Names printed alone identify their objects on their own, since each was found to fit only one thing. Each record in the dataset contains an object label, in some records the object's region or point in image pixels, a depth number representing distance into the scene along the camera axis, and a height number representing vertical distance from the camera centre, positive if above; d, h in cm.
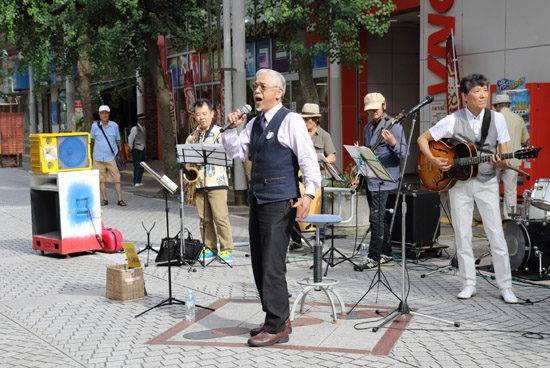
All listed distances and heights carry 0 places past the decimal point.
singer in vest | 554 -40
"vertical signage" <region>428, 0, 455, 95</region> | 1458 +189
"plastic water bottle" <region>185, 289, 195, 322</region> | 627 -146
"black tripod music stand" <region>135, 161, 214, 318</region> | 685 -51
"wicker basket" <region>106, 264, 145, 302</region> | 714 -142
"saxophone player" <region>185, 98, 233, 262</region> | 887 -62
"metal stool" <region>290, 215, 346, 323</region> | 610 -123
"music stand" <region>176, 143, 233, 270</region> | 830 -20
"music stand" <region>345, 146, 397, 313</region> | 713 -28
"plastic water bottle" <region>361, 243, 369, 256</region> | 947 -151
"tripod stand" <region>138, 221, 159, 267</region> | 932 -142
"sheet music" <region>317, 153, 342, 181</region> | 838 -37
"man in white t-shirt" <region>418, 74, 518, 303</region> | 686 -50
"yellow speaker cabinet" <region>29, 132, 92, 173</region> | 988 -19
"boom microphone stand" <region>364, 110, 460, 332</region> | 612 -148
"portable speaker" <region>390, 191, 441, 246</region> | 917 -105
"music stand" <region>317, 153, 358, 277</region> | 841 -48
